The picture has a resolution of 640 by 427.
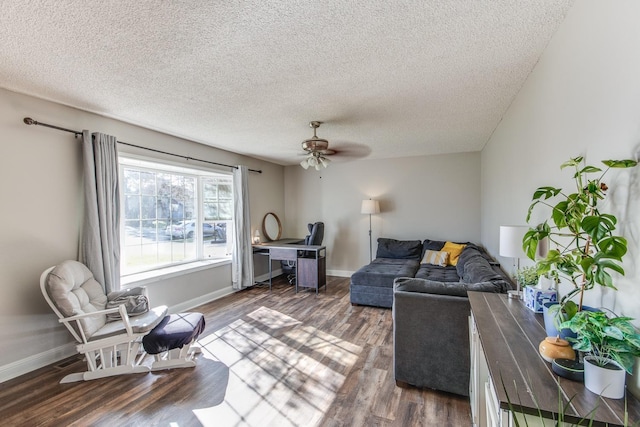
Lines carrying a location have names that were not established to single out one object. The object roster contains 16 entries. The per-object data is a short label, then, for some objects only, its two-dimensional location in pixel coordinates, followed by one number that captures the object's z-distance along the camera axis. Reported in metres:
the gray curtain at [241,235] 4.88
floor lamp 5.44
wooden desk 4.88
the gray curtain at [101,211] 2.85
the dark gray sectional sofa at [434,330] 2.08
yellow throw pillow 4.65
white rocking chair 2.36
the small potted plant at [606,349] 0.83
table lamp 1.78
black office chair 5.20
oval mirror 5.91
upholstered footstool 2.45
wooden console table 0.82
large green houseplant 0.88
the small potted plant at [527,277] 1.66
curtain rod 2.53
